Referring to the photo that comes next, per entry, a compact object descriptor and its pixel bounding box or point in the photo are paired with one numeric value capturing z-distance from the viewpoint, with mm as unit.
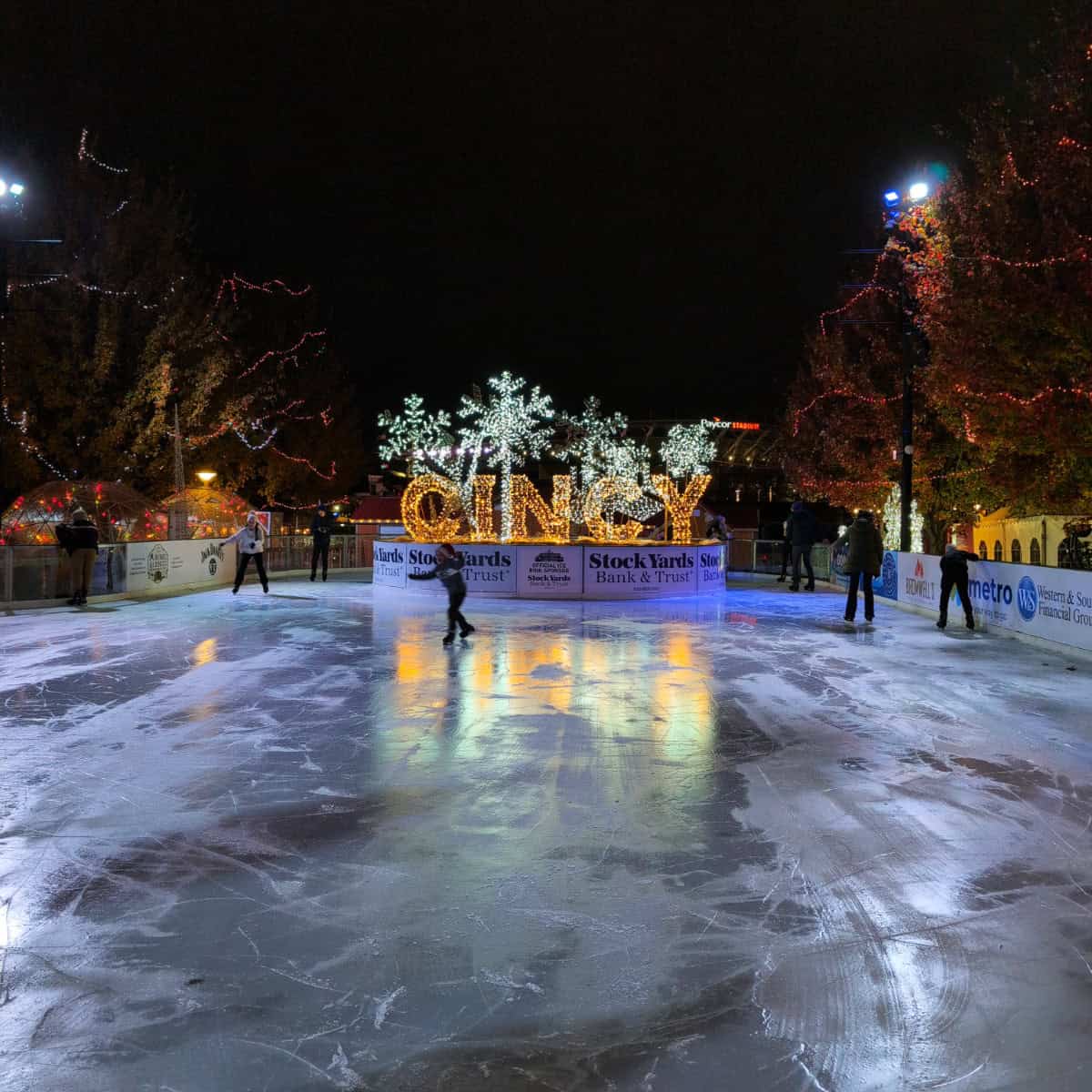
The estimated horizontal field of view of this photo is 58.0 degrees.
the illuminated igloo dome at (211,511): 27853
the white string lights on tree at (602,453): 27692
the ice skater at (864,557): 16219
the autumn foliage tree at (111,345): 31266
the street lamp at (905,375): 19328
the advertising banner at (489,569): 21703
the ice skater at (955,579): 14930
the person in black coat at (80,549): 17938
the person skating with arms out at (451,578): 13156
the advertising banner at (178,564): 20938
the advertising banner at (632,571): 21703
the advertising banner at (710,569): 23250
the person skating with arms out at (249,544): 19750
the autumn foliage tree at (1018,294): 17094
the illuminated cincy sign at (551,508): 23797
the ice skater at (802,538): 22875
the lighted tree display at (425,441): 29766
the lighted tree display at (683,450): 35469
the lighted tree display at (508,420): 29109
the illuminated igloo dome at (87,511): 24375
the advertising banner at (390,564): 23266
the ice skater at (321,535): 26172
